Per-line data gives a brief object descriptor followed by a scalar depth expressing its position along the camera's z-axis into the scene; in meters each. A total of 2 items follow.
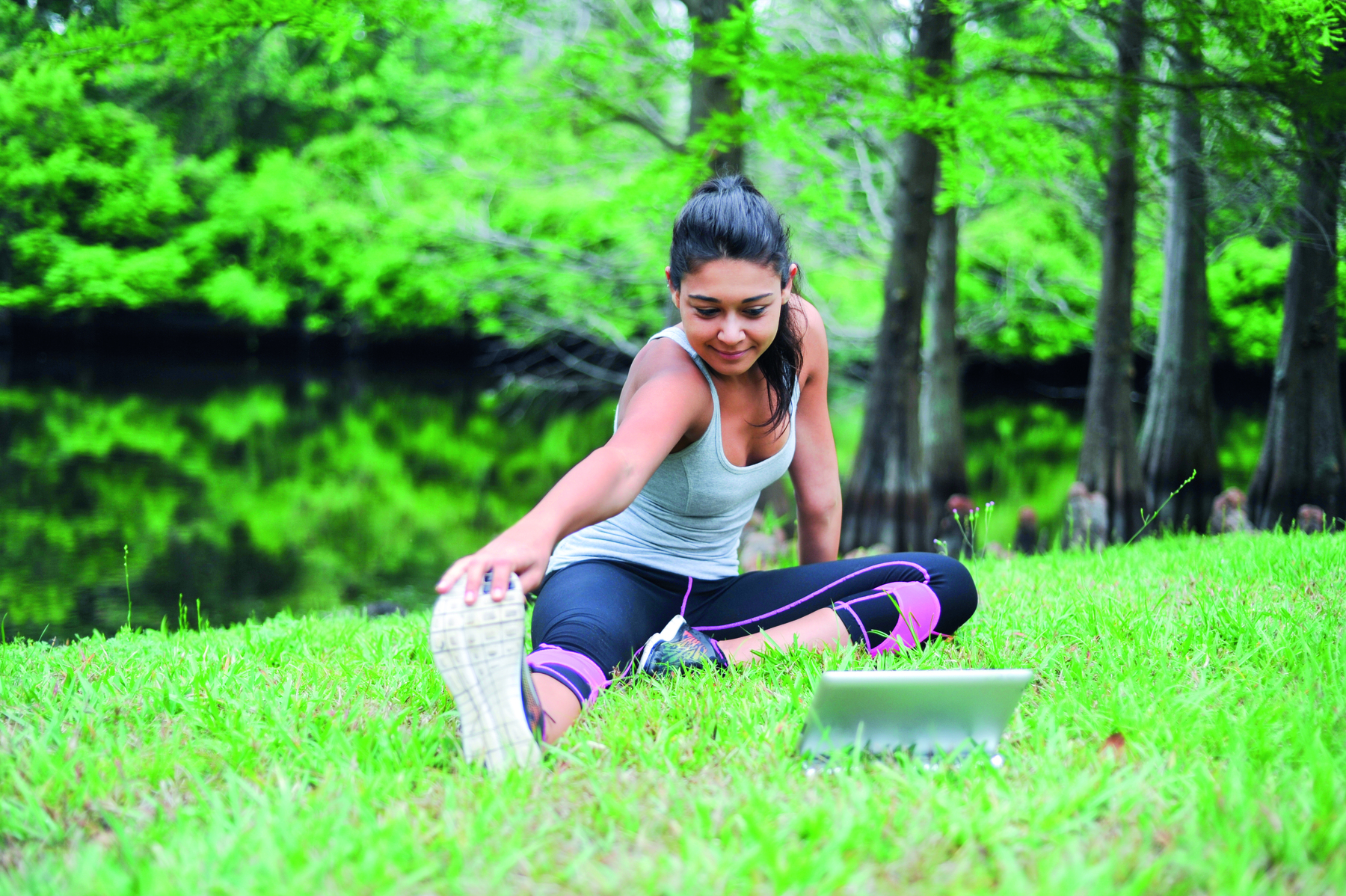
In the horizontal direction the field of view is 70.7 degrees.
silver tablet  1.61
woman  1.82
